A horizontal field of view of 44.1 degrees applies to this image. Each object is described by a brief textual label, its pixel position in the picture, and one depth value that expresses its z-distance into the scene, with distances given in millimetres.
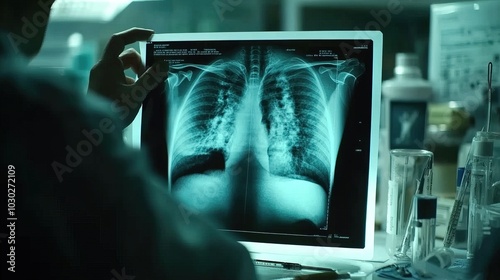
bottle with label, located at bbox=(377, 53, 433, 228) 1241
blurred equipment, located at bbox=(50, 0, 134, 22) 1711
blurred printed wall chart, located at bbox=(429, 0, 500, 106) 1264
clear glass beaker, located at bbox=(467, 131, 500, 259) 974
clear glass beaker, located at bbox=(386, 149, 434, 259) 1015
